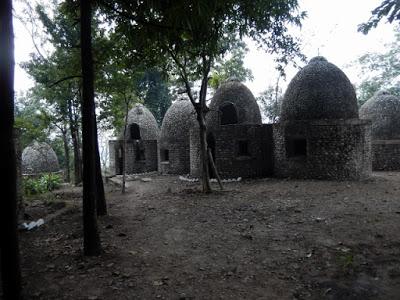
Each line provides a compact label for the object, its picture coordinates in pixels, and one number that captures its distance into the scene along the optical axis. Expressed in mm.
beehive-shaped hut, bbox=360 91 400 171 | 20406
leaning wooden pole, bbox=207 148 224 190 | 13597
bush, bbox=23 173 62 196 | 16031
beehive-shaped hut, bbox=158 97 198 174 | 22703
